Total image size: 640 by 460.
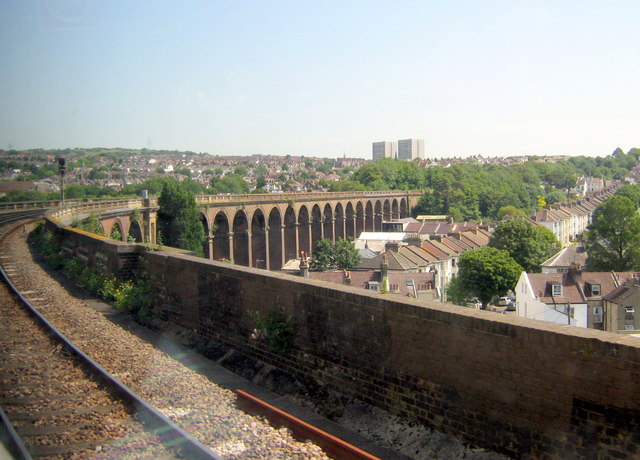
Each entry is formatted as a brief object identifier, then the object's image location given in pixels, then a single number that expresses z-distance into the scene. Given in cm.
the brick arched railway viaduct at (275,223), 4744
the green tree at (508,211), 8634
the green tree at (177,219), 3794
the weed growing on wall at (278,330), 780
